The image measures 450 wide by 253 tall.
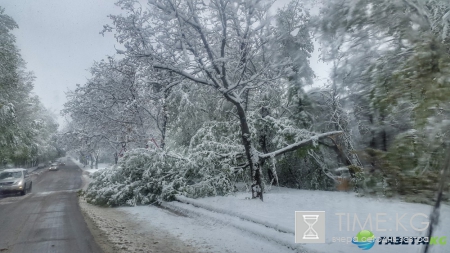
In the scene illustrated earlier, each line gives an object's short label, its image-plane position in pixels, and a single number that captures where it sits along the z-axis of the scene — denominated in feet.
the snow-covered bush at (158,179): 41.06
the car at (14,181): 56.80
